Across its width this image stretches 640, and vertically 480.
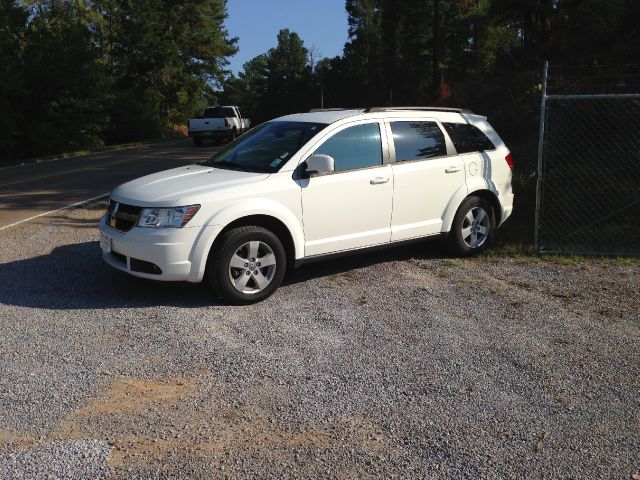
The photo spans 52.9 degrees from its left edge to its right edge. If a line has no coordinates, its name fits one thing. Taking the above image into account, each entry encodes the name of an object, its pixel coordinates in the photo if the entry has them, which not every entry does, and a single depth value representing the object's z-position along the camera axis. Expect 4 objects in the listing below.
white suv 5.80
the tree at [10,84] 30.45
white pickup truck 30.73
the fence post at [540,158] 7.44
